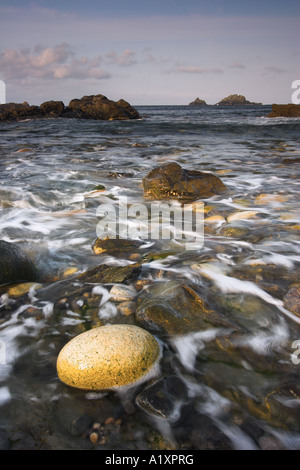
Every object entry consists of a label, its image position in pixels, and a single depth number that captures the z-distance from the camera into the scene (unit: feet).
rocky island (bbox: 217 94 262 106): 399.24
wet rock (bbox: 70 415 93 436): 4.65
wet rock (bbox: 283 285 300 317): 7.24
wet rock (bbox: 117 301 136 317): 7.35
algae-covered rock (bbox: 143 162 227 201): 17.47
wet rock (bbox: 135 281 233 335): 6.77
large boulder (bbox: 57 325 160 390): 5.30
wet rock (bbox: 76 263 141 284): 8.59
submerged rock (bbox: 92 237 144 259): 10.55
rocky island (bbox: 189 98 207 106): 411.95
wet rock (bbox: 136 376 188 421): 4.95
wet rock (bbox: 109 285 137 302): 7.85
